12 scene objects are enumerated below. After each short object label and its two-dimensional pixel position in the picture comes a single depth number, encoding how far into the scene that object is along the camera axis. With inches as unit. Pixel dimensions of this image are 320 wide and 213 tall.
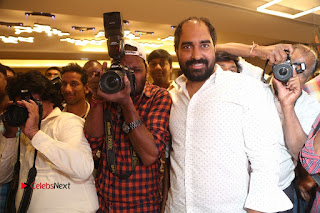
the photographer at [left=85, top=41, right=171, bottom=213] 49.8
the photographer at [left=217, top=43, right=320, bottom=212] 51.0
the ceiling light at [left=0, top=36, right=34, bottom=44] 271.9
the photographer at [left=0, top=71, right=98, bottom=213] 52.0
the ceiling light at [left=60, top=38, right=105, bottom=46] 291.7
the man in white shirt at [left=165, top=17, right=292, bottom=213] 44.4
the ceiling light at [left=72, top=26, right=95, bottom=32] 257.5
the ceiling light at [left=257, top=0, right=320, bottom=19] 195.2
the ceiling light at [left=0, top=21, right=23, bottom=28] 225.1
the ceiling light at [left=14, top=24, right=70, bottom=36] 224.2
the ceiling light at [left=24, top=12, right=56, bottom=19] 196.2
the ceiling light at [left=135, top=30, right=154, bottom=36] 283.5
